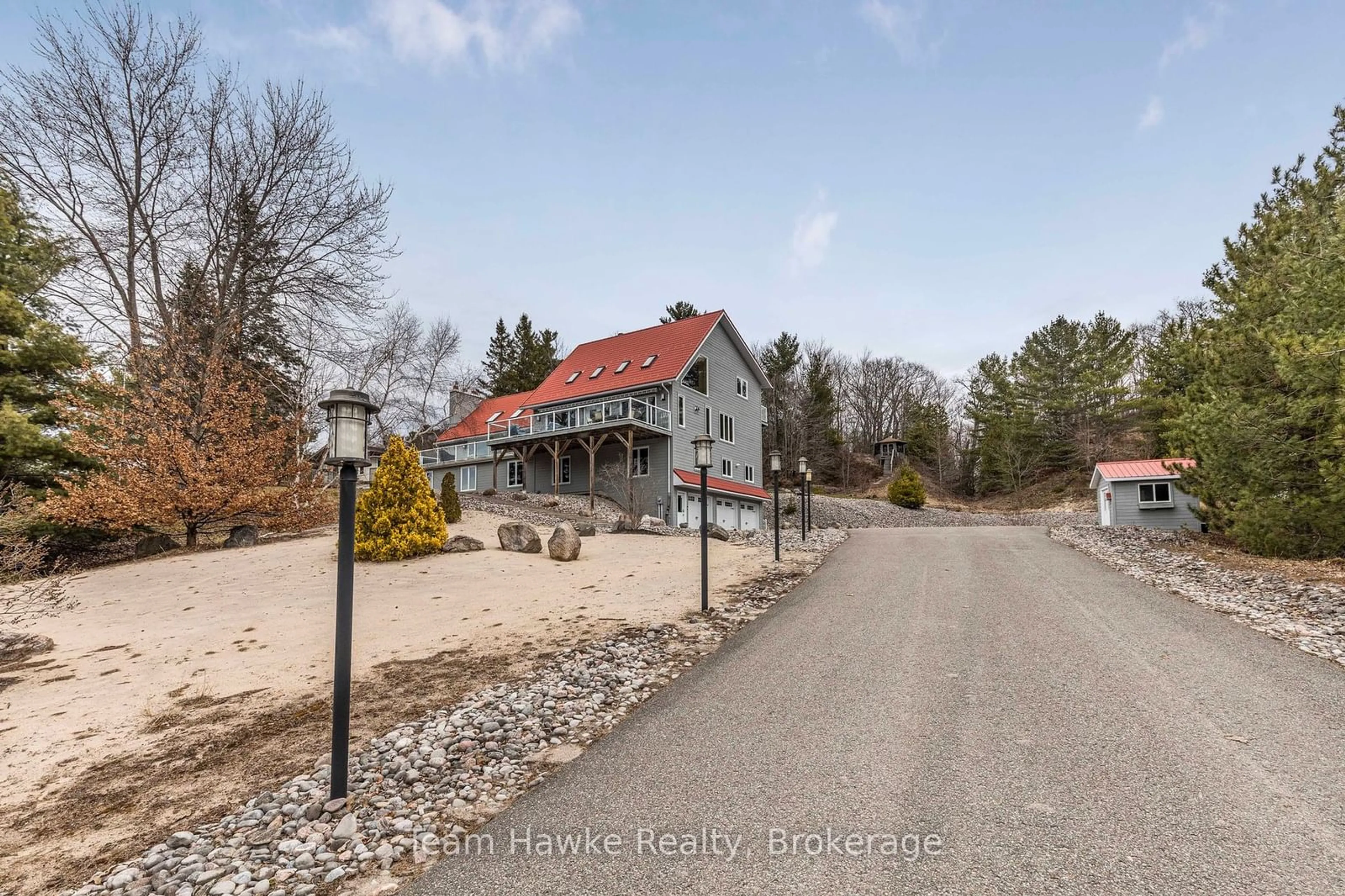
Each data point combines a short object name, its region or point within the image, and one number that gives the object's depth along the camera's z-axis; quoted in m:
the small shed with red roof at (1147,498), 20.72
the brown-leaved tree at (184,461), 12.77
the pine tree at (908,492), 32.22
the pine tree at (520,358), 43.44
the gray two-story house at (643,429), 21.94
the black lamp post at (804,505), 16.86
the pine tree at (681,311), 37.56
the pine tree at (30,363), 11.89
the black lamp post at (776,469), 12.03
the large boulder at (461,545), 12.65
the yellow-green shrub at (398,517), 11.88
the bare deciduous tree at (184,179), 13.80
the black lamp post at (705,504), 7.71
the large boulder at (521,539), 12.59
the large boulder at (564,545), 11.77
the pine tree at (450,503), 16.33
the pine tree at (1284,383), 8.62
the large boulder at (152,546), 13.61
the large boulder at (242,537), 14.05
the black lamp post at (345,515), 3.07
